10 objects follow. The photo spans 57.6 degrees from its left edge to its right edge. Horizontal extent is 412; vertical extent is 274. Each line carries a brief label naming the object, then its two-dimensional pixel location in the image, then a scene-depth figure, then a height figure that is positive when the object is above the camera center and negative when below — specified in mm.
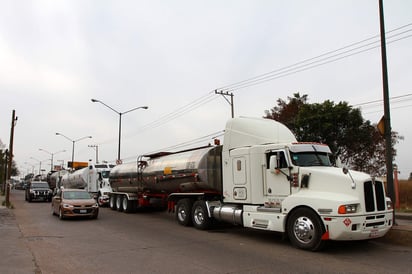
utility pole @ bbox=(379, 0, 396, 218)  11553 +1900
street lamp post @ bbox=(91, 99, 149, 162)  33966 +5620
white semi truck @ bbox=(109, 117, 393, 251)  9359 -170
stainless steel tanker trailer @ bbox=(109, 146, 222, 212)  13984 +290
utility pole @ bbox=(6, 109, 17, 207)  27672 +3573
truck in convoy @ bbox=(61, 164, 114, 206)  26667 +338
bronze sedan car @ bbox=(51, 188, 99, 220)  17016 -897
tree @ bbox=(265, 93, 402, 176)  33469 +4690
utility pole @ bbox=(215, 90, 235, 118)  35331 +8457
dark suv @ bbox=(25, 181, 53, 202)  32094 -583
